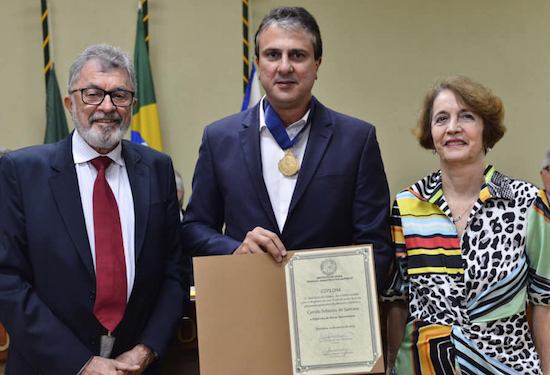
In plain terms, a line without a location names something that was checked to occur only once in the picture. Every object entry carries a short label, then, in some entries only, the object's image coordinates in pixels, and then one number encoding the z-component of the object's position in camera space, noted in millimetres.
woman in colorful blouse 2076
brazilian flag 5922
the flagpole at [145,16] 5992
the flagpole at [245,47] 6160
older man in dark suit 1987
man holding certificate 2121
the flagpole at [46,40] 5879
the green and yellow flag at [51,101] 5746
